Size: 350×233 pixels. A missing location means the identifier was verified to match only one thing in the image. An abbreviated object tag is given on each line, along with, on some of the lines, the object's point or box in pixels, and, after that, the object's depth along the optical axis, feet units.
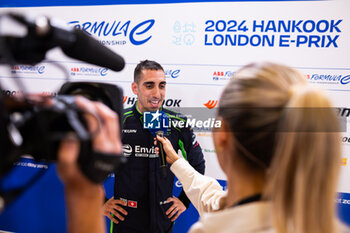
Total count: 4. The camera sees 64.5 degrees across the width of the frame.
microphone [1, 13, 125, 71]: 1.61
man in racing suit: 5.97
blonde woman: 1.75
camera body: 1.49
